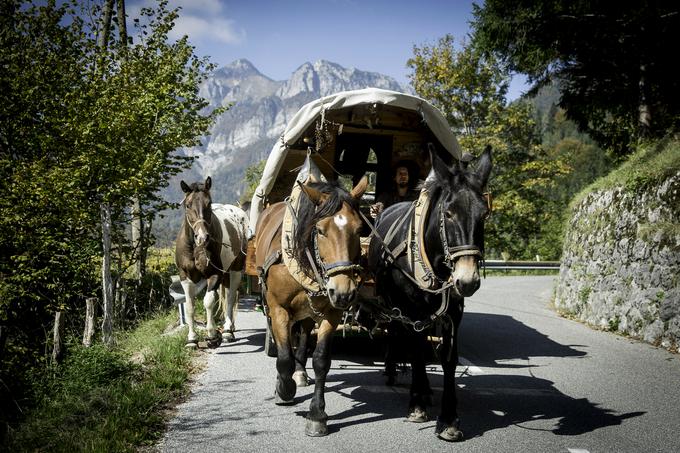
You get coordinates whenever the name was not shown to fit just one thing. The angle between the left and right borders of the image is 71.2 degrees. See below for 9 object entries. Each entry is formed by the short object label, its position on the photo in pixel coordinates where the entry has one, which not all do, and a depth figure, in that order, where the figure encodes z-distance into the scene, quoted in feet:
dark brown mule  12.38
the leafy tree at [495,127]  75.66
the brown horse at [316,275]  12.55
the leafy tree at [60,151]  22.56
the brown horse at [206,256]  23.72
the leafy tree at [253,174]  103.23
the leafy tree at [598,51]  39.65
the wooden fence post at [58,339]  20.64
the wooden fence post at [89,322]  22.75
